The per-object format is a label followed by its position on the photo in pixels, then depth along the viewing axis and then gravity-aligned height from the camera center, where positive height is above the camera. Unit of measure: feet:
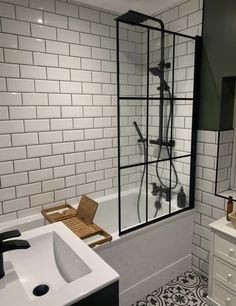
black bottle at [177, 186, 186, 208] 7.18 -2.48
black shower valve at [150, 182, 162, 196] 7.10 -2.16
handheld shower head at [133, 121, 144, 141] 6.15 -0.41
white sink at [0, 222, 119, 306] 2.68 -2.03
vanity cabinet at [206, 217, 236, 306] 5.51 -3.51
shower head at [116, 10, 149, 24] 5.41 +2.25
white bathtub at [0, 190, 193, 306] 5.82 -3.46
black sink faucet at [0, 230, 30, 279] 3.03 -1.63
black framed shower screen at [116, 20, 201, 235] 5.69 +0.25
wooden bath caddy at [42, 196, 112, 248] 5.17 -2.51
